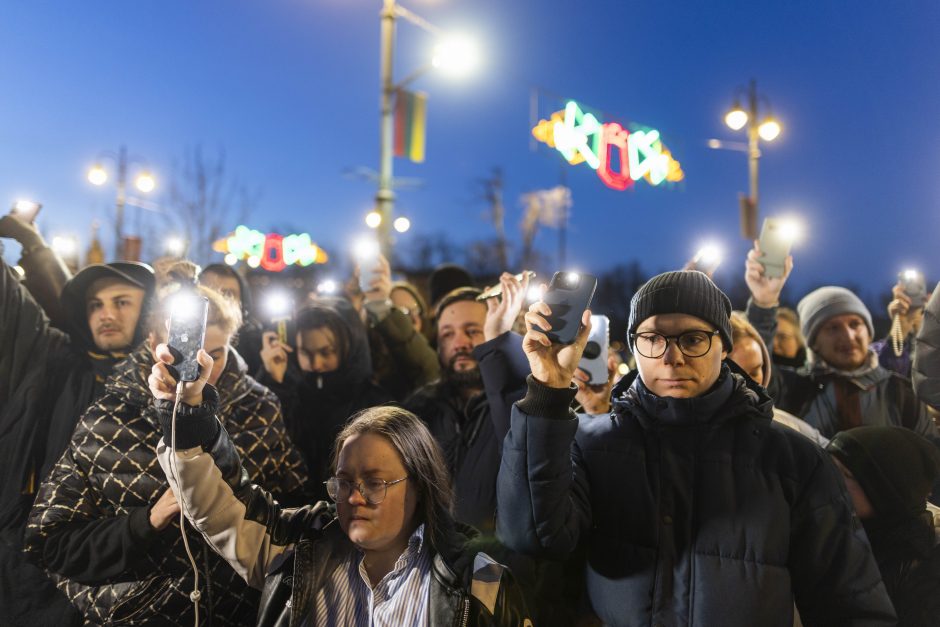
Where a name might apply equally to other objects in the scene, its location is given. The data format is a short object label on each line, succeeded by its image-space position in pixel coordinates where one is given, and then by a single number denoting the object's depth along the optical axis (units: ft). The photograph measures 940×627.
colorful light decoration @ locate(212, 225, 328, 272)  43.75
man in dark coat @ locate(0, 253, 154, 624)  10.25
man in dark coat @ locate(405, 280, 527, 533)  9.46
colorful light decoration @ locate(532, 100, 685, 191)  29.37
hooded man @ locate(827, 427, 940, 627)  8.17
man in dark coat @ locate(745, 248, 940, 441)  12.73
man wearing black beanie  6.35
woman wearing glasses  6.64
